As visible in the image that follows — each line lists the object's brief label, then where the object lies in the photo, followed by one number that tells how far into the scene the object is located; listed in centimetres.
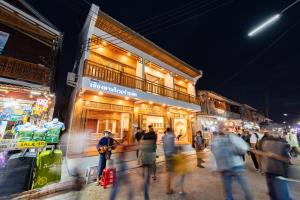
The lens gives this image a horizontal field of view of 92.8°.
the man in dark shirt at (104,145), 540
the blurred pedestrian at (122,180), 424
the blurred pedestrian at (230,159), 310
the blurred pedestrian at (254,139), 767
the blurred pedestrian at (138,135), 810
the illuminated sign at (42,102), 777
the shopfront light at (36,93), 831
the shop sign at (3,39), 802
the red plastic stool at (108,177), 481
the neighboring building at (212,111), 1859
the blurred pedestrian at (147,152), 451
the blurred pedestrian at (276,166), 280
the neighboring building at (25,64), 762
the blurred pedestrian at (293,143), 1018
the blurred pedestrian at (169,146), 468
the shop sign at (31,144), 424
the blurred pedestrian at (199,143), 899
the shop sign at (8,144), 399
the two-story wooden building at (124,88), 843
